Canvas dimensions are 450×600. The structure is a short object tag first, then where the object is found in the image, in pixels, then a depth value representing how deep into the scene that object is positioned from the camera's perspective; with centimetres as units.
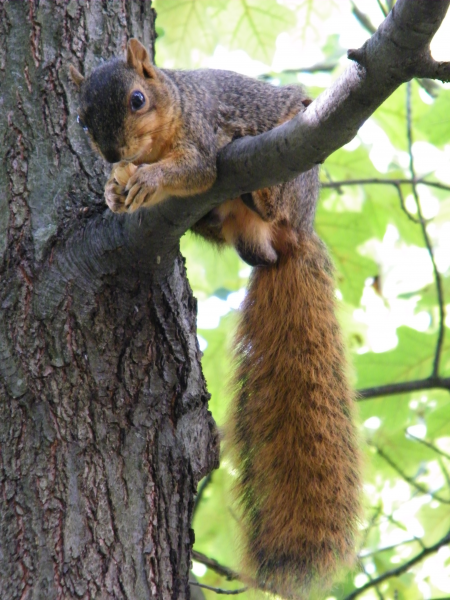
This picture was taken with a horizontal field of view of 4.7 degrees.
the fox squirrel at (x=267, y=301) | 365
